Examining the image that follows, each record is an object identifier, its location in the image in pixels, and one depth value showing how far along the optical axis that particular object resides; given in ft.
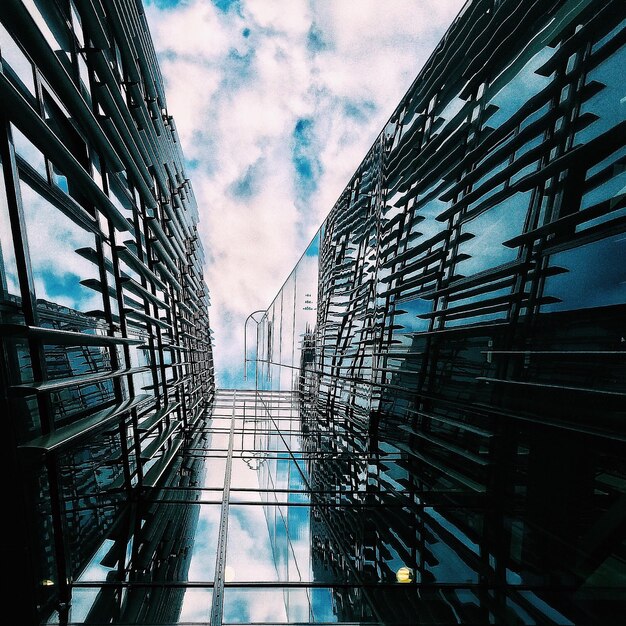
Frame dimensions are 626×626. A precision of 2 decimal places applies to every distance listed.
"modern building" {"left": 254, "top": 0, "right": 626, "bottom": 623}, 7.73
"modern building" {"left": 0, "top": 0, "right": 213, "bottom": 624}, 6.81
